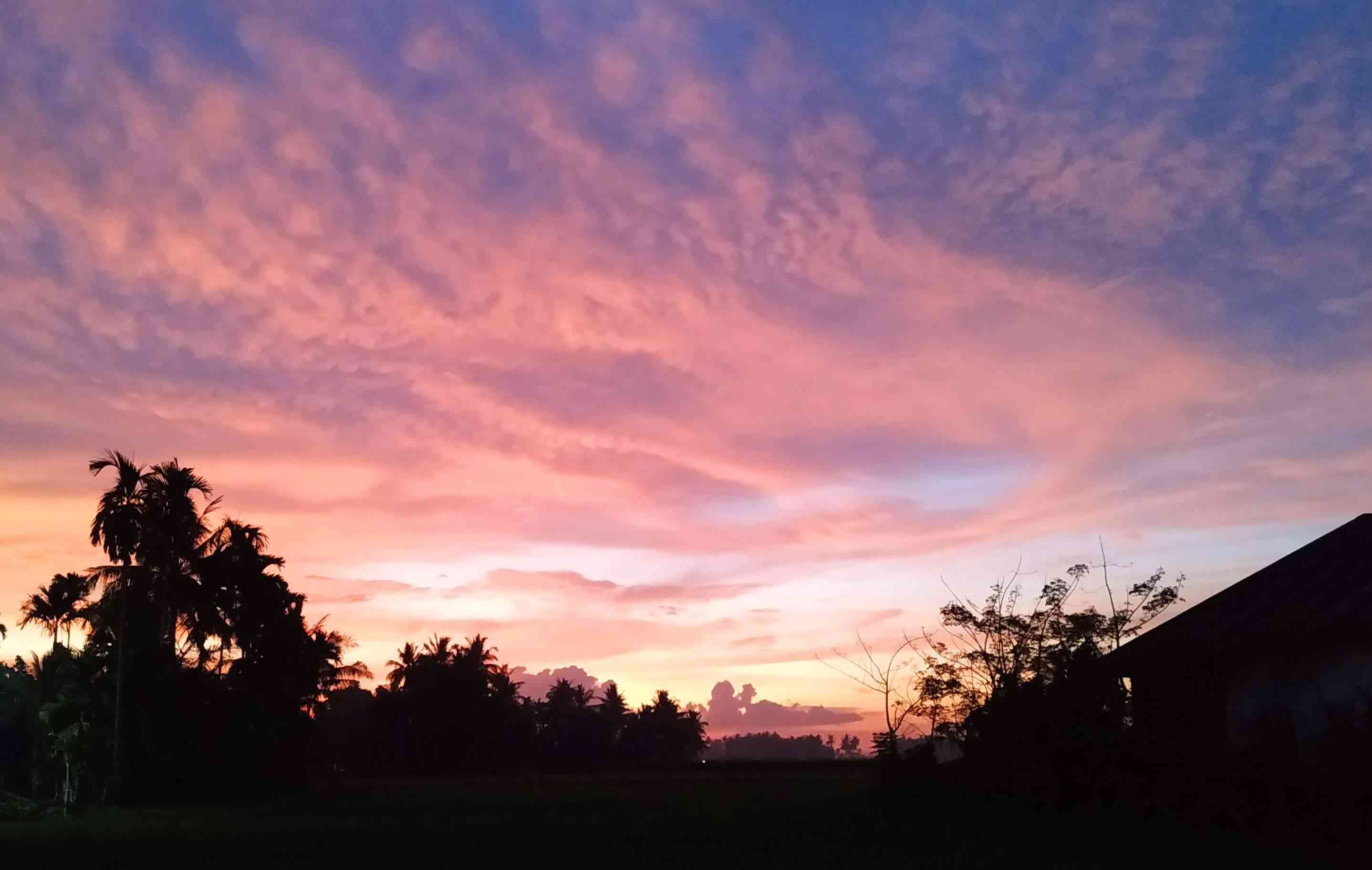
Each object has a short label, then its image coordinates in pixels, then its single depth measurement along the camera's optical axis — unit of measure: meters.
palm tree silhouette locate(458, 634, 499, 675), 63.38
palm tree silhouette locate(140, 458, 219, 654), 32.31
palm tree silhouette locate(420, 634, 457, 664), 63.34
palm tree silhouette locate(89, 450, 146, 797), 31.42
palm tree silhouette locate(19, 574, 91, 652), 37.25
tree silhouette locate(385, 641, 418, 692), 63.47
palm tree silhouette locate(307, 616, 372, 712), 45.69
